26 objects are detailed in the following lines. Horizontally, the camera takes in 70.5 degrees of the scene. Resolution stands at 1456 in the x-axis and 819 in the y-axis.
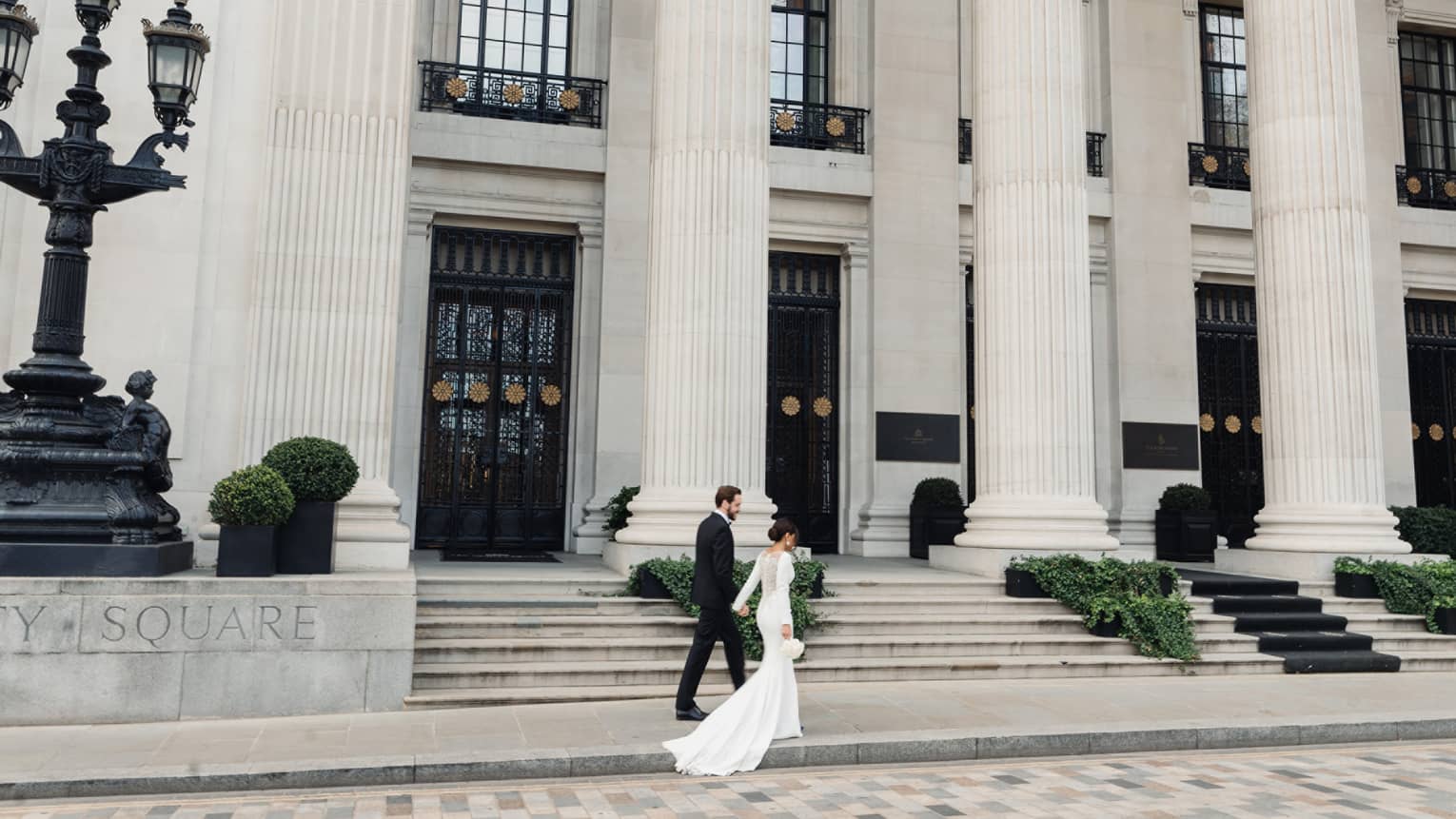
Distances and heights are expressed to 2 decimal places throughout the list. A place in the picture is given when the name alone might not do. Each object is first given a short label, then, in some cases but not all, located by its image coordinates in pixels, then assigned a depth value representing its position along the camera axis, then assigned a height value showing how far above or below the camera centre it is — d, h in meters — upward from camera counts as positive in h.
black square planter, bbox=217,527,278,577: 8.51 -0.34
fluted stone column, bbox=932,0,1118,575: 13.34 +3.04
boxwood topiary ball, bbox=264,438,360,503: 9.08 +0.39
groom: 8.16 -0.61
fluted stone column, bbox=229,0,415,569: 10.45 +2.69
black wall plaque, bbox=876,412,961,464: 18.08 +1.51
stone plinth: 7.84 -1.08
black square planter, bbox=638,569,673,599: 11.09 -0.76
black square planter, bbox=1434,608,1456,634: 12.88 -1.11
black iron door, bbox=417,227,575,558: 16.95 +2.03
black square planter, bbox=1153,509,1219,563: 18.09 -0.14
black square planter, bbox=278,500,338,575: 9.04 -0.26
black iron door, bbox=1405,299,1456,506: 21.31 +2.90
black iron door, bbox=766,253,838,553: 18.45 +2.29
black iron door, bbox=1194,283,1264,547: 20.23 +2.40
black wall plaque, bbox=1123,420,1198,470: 19.09 +1.51
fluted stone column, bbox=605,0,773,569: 12.07 +2.91
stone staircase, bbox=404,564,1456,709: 9.49 -1.25
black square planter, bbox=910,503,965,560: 16.84 -0.05
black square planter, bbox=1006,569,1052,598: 12.45 -0.73
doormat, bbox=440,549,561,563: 15.10 -0.60
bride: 7.17 -1.38
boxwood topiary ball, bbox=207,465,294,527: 8.53 +0.09
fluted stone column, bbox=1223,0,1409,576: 14.68 +3.49
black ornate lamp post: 8.22 +0.99
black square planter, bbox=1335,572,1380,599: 13.62 -0.74
